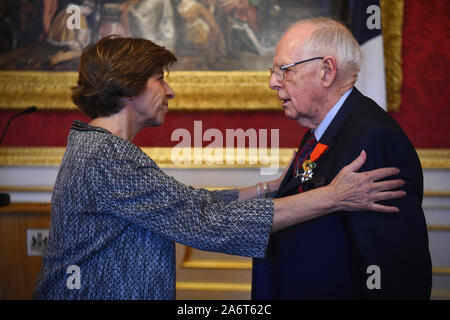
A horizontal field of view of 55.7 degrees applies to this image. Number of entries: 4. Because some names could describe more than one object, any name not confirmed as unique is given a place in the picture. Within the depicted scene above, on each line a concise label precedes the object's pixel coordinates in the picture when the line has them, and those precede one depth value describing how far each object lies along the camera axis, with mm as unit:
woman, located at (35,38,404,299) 1478
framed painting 3143
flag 2928
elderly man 1428
